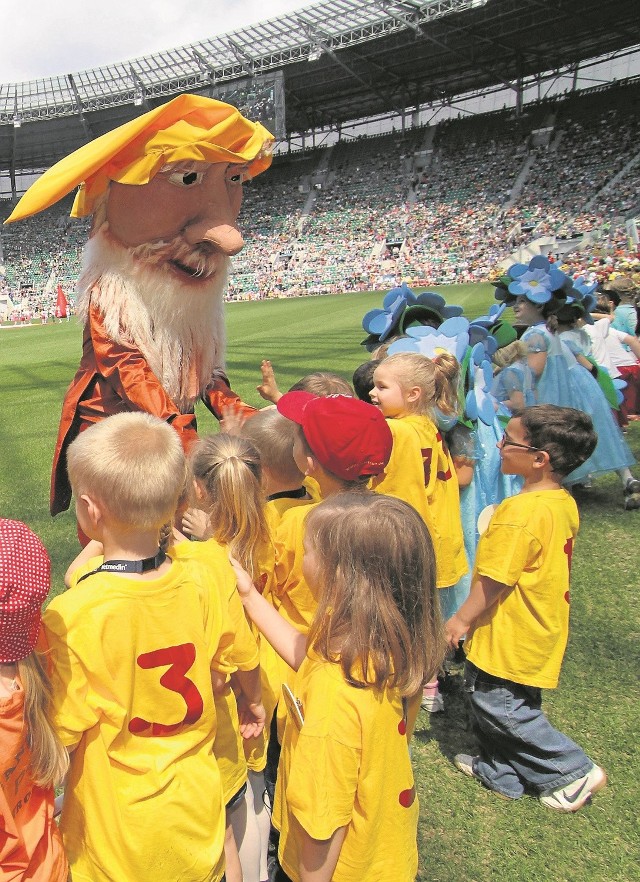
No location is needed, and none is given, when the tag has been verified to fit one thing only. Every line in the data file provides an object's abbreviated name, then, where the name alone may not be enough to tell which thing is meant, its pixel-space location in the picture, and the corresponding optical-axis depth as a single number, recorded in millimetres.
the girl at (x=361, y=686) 1304
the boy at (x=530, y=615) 2137
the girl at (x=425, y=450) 2463
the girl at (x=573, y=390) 4578
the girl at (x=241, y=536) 1731
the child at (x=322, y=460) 1859
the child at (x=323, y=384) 2520
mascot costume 2359
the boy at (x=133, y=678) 1262
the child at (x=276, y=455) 2098
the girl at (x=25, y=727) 1067
